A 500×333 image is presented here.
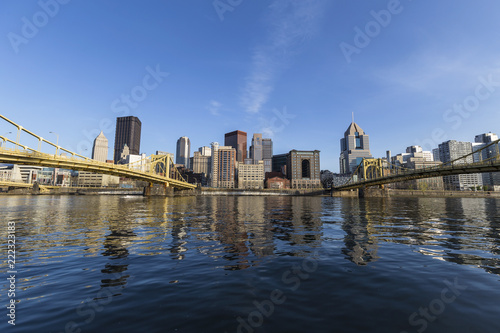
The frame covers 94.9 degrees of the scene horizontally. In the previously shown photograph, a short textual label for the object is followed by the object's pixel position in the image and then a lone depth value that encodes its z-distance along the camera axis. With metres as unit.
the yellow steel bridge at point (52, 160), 41.56
